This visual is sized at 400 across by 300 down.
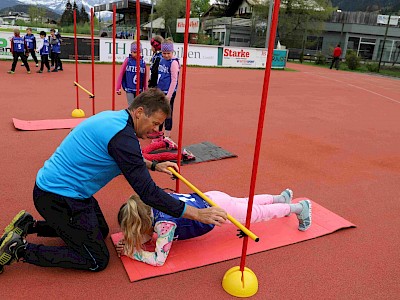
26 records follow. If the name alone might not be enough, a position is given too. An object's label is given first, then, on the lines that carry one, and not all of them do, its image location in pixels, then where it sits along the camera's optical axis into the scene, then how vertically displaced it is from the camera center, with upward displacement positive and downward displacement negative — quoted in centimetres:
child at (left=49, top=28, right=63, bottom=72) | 1384 -67
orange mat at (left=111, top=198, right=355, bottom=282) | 286 -171
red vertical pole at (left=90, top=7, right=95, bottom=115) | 662 +22
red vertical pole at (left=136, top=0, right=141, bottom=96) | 393 +5
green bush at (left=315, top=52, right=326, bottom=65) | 3035 -80
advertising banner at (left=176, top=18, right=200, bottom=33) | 2164 +89
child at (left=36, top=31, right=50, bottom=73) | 1341 -89
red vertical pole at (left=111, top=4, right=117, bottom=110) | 486 +18
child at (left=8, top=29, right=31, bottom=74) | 1308 -74
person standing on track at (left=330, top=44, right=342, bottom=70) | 2498 -25
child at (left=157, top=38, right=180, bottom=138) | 593 -52
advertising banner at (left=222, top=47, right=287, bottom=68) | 2172 -77
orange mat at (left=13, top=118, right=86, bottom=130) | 657 -172
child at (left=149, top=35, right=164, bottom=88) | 622 -36
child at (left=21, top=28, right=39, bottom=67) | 1415 -54
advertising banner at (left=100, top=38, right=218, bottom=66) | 1869 -77
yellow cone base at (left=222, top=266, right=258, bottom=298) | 261 -165
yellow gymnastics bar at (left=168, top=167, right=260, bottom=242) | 246 -117
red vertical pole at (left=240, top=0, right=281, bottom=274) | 229 -42
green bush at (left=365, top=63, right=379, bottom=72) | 2635 -92
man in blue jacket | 242 -103
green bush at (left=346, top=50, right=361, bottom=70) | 2694 -60
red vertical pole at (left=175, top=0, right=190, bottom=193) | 310 -21
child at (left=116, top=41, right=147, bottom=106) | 626 -70
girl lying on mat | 273 -140
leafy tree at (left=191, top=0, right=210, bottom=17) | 5412 +493
